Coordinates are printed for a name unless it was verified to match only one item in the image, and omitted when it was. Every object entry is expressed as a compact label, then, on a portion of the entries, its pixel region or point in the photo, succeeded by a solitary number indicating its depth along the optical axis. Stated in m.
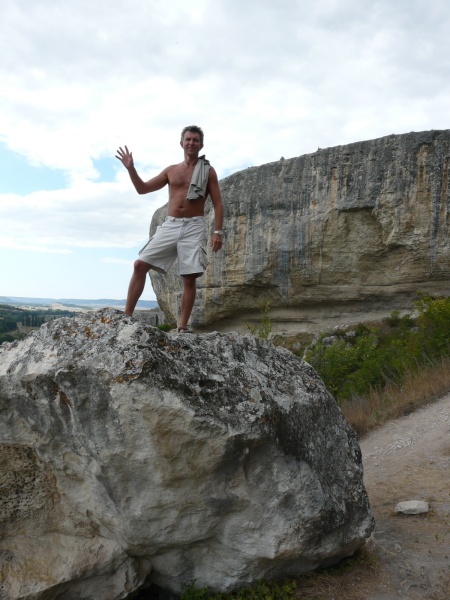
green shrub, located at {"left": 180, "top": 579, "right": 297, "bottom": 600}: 3.24
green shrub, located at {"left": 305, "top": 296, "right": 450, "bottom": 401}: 9.88
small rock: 4.41
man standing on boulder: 4.13
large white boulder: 2.89
